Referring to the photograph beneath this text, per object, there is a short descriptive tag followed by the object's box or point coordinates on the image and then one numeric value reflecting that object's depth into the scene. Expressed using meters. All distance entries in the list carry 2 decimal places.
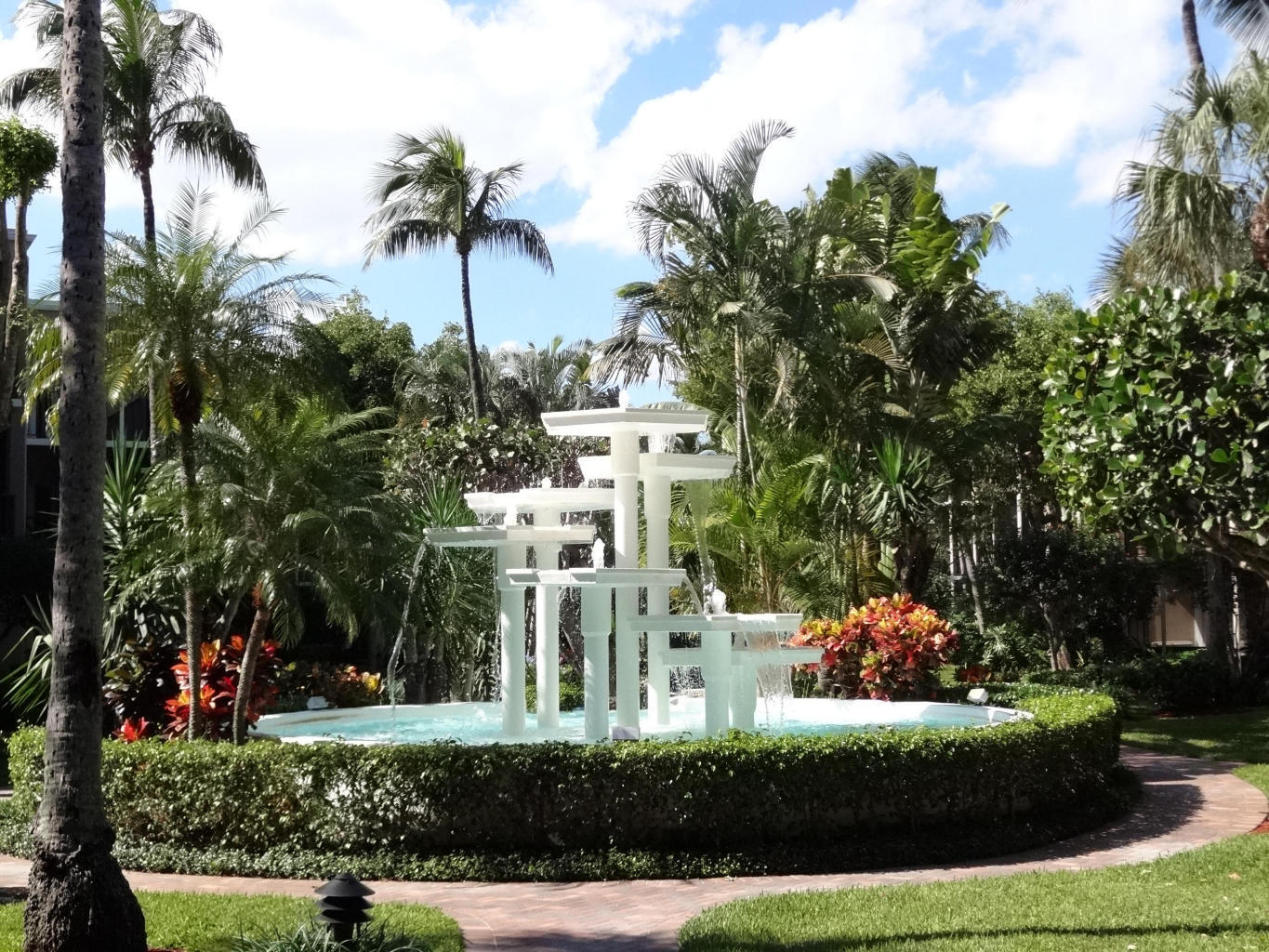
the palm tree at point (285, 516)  11.34
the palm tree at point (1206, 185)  15.84
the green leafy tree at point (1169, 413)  11.89
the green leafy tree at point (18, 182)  17.95
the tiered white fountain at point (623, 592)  12.32
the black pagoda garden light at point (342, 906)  6.05
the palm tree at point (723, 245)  20.33
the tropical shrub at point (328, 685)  18.06
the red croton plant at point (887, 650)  17.16
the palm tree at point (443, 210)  28.02
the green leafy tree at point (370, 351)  40.62
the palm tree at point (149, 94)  21.73
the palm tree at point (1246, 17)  18.94
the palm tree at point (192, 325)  11.63
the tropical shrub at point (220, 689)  12.60
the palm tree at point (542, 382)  44.53
